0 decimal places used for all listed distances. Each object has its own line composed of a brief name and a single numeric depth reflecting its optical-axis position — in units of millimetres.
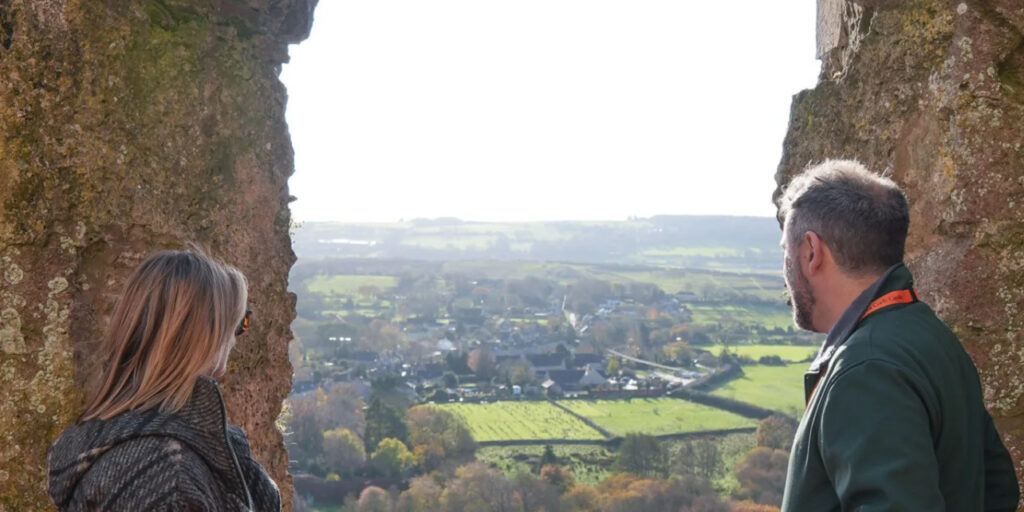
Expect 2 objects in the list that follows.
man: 2078
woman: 2240
